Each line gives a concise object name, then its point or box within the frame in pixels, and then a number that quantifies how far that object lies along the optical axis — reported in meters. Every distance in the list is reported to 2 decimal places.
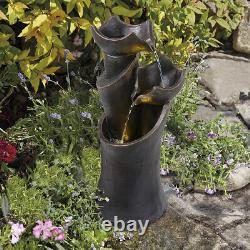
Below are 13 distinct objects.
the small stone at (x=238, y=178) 3.47
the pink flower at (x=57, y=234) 2.81
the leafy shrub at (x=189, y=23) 4.11
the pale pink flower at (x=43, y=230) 2.80
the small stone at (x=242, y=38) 4.79
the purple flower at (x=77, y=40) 4.18
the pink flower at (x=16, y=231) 2.79
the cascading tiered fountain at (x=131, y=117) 2.63
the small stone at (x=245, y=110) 4.05
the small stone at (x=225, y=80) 4.25
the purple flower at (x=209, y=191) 3.38
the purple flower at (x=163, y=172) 3.47
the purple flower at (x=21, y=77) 3.46
